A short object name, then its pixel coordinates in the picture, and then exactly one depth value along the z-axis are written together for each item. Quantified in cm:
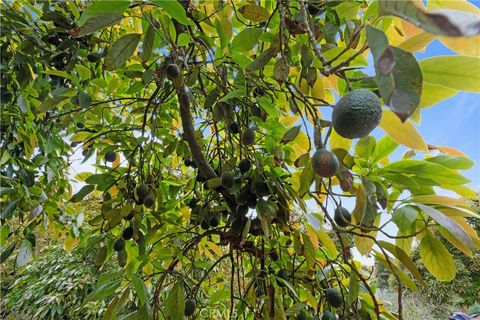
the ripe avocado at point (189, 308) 77
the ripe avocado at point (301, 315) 74
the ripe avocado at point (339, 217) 58
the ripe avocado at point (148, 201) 88
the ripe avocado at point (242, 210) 77
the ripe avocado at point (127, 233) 91
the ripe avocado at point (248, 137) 80
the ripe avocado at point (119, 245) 89
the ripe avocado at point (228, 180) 77
